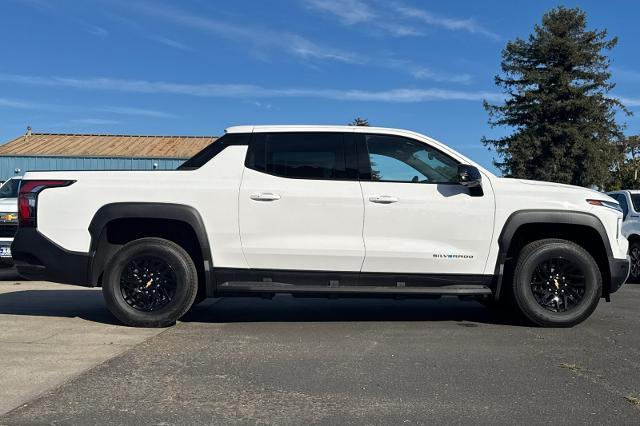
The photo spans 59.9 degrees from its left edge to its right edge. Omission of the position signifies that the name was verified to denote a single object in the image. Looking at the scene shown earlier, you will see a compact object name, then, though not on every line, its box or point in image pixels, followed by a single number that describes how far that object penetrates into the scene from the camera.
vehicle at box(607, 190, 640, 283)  10.25
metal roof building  34.31
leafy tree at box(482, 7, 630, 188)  35.41
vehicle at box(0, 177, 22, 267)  9.31
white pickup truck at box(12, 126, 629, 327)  5.59
